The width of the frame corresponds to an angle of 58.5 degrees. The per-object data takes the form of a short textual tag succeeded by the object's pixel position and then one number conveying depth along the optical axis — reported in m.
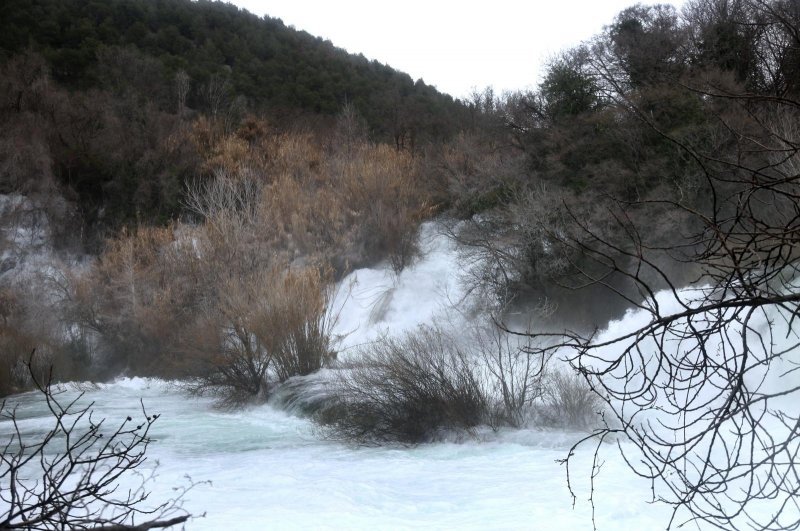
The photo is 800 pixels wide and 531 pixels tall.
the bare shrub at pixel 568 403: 12.05
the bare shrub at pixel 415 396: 12.62
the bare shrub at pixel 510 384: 12.45
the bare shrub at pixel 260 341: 17.02
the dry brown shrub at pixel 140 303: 22.64
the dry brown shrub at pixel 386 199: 25.38
